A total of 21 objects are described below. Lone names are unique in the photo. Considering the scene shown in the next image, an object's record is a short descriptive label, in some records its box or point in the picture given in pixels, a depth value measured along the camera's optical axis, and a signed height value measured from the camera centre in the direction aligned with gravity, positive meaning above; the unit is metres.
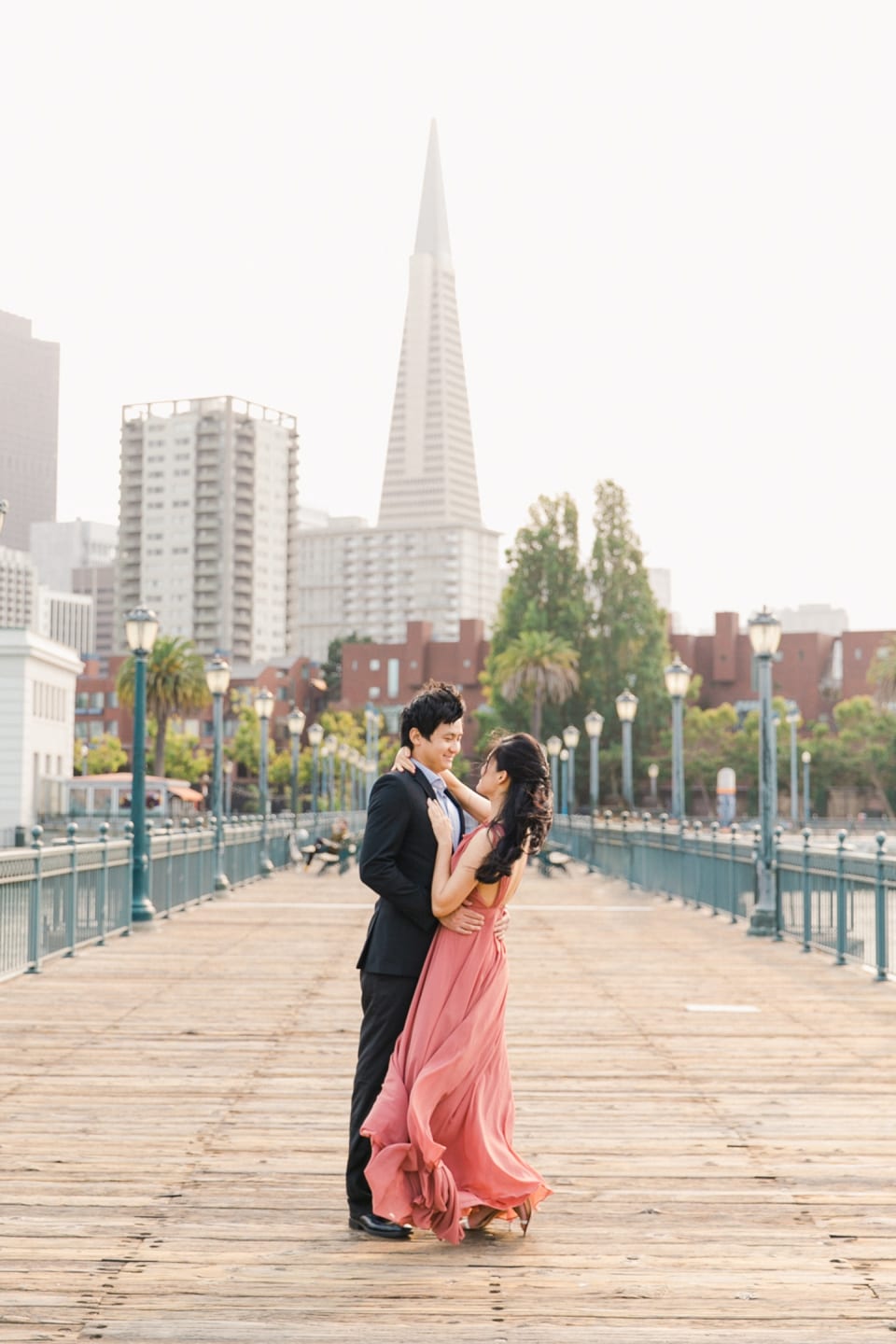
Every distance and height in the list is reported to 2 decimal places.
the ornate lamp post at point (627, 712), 43.22 +1.69
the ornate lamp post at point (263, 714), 40.10 +1.43
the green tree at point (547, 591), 101.38 +11.38
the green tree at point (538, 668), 96.12 +6.21
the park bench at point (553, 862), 39.34 -2.04
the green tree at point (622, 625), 100.50 +9.16
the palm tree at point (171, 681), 90.50 +5.01
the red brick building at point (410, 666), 139.62 +9.31
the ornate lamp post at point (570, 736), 66.88 +1.59
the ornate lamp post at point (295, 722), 52.91 +1.66
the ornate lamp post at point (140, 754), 20.62 +0.25
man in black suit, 5.82 -0.39
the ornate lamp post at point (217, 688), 31.86 +1.66
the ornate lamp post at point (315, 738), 61.47 +1.35
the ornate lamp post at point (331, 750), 83.01 +1.23
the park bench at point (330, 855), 38.62 -1.87
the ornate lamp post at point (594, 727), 55.56 +1.65
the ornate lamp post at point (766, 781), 20.38 -0.04
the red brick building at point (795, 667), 126.44 +8.46
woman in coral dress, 5.58 -0.96
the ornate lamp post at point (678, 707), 31.97 +1.39
